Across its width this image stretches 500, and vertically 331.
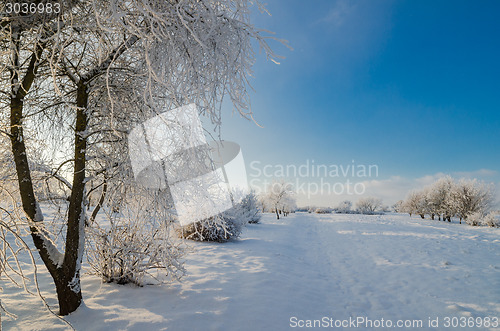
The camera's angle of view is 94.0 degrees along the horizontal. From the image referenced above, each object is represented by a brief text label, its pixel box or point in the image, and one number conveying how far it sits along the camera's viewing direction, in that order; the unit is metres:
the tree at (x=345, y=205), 61.21
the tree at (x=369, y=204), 56.69
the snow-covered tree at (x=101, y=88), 2.08
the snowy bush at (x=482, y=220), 21.01
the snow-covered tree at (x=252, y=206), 18.08
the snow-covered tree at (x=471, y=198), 27.06
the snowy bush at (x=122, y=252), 4.14
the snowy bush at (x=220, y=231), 9.62
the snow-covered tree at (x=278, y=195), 35.44
